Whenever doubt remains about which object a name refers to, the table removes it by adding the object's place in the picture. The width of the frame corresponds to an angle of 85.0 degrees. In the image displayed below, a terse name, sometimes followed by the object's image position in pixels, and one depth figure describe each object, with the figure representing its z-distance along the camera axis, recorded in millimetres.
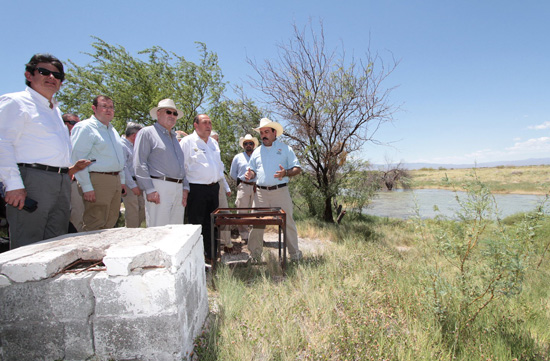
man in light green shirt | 3600
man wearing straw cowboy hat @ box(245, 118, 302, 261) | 4734
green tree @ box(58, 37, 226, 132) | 9039
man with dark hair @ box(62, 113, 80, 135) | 4736
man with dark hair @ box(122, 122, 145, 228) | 5086
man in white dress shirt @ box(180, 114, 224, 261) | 4316
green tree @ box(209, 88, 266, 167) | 9148
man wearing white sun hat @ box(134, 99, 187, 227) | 3742
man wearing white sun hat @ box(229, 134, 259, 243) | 6238
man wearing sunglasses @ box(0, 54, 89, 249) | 2402
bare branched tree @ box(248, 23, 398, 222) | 7836
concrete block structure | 1774
